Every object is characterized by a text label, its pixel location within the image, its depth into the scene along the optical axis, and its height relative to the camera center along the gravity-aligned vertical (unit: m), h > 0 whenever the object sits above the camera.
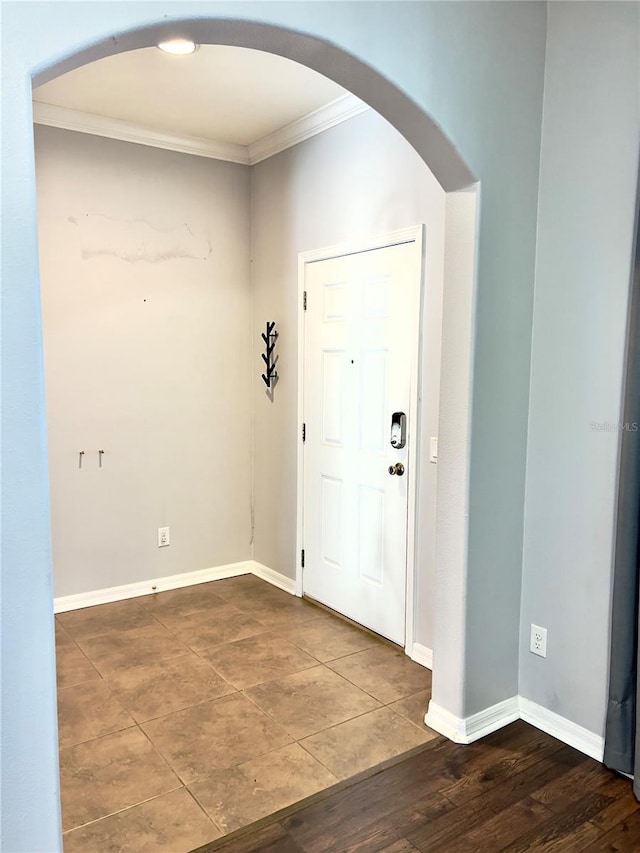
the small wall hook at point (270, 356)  3.98 +0.06
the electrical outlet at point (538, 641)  2.47 -1.04
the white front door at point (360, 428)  3.09 -0.33
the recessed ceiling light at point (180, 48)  2.64 +1.30
